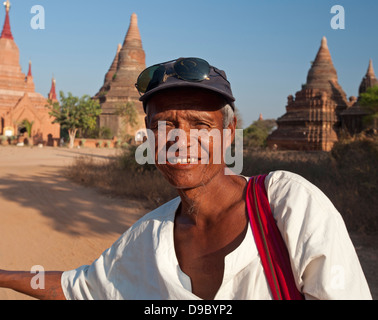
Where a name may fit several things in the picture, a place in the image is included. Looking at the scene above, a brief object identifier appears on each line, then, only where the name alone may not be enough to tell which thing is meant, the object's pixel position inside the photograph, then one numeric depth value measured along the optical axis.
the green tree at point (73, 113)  26.25
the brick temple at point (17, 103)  28.73
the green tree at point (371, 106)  22.33
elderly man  0.98
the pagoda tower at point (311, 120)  23.30
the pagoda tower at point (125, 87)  33.50
